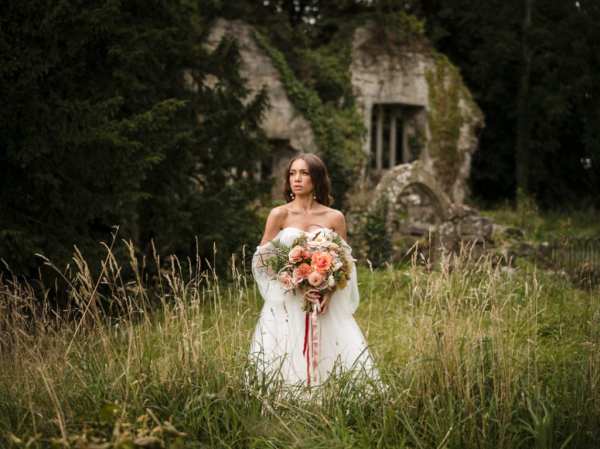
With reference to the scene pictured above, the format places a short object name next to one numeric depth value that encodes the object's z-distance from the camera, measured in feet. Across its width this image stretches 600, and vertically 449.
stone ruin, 45.03
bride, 13.96
